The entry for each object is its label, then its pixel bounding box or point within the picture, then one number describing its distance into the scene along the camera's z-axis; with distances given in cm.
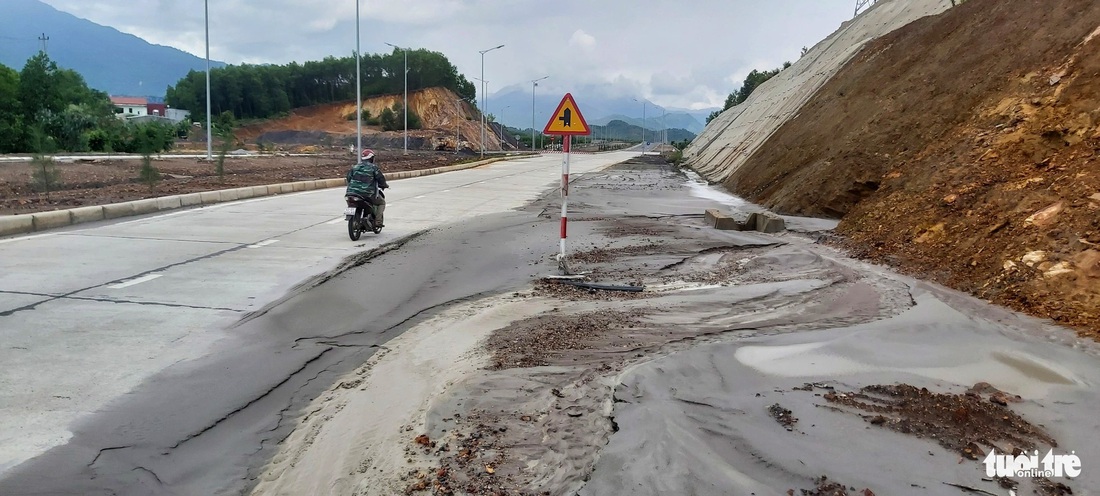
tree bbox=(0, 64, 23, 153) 4284
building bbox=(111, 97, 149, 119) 12875
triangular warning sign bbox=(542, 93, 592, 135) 954
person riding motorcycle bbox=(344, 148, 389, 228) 1264
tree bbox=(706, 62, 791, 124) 7875
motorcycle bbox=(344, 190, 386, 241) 1225
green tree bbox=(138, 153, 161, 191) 1894
